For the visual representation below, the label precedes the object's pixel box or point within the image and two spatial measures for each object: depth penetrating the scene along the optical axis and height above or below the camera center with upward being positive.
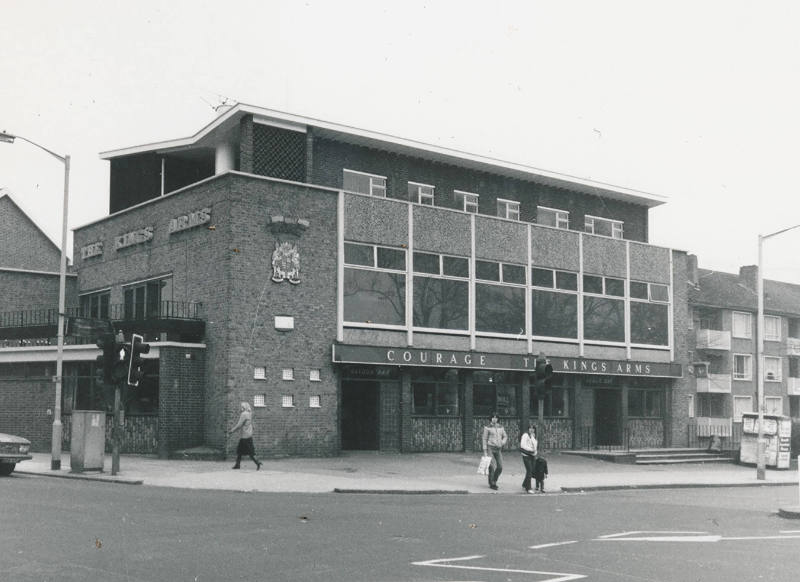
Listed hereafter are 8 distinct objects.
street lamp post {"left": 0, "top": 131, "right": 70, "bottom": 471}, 23.84 +0.41
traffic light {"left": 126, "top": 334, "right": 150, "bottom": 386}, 21.83 +0.28
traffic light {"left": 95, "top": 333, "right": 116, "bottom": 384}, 21.75 +0.33
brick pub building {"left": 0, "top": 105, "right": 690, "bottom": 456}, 28.06 +2.65
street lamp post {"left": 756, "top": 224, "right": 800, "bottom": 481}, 28.84 +0.16
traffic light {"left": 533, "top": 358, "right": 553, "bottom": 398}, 21.89 +0.08
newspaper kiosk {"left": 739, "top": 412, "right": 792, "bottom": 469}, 34.16 -1.98
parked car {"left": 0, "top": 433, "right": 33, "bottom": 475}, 21.98 -1.77
